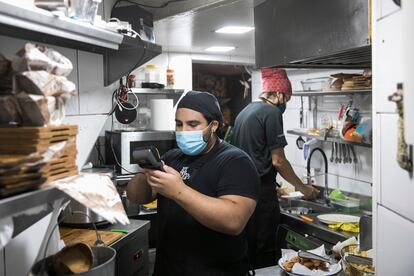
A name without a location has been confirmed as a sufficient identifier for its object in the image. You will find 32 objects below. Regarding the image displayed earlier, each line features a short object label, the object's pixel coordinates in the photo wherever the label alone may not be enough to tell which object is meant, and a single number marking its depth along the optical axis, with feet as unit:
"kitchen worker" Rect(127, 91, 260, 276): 4.66
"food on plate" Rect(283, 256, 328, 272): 5.37
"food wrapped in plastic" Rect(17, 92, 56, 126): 2.44
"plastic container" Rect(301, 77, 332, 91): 10.77
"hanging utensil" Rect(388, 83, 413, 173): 2.71
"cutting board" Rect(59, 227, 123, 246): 5.72
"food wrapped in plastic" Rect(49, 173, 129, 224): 2.47
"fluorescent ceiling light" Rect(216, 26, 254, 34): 10.25
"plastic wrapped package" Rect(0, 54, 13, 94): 2.54
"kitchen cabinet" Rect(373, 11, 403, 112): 3.06
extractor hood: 4.57
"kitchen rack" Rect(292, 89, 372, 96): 8.89
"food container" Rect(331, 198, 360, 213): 9.71
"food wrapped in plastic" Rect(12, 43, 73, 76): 2.46
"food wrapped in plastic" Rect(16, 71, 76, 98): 2.44
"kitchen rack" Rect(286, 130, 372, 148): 8.95
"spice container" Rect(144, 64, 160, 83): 12.37
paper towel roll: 10.55
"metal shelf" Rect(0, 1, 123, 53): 2.87
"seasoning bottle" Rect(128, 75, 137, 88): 10.69
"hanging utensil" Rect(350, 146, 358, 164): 10.31
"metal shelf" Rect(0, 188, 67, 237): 2.15
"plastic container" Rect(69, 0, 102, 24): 3.77
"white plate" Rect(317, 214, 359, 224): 8.63
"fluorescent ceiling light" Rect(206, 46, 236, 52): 13.52
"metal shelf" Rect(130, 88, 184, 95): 11.31
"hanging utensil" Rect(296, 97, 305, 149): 12.61
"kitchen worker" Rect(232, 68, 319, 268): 9.12
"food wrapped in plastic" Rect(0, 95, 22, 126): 2.48
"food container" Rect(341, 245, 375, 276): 4.51
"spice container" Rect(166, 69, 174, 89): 12.85
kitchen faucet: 10.60
